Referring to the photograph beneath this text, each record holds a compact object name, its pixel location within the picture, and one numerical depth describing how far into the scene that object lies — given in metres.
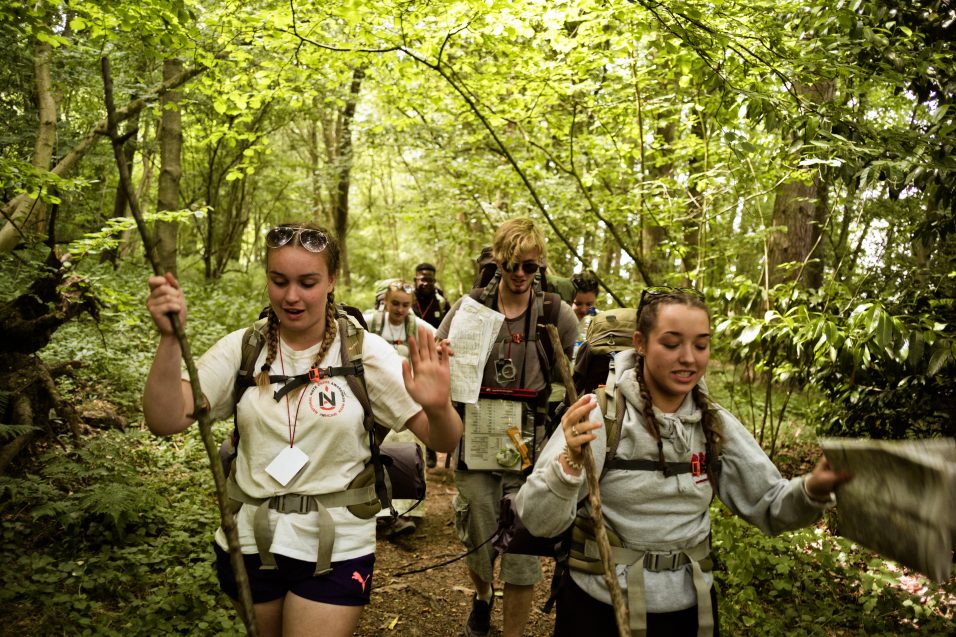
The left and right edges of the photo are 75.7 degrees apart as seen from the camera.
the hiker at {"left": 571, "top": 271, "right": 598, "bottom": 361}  7.68
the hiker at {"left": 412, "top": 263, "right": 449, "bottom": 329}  9.07
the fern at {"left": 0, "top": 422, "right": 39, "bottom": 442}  4.68
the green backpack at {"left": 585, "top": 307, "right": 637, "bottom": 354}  3.88
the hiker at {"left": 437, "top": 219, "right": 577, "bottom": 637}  4.35
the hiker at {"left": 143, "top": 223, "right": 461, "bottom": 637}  2.47
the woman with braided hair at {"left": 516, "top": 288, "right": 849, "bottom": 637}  2.47
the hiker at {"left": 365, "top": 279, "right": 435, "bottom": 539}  7.38
